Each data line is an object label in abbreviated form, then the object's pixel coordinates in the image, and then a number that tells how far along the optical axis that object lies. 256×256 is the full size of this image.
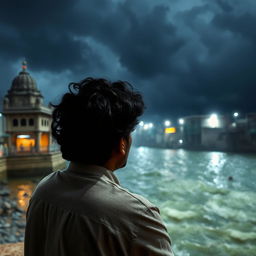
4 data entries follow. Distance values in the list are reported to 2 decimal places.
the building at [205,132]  71.43
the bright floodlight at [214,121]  77.12
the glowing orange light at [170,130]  102.72
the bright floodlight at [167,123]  108.38
